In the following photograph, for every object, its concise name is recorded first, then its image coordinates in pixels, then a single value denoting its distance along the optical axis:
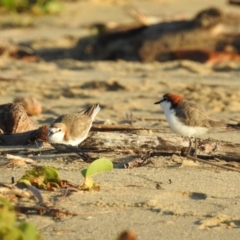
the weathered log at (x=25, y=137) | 12.45
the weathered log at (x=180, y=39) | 22.30
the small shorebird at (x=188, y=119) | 12.55
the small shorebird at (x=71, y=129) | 11.82
